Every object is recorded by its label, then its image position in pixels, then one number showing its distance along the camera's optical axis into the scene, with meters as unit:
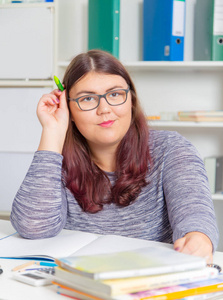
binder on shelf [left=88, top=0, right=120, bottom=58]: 2.54
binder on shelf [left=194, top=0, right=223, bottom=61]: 2.46
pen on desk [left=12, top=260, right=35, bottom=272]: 0.99
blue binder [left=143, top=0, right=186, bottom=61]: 2.49
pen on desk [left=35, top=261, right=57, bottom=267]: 1.01
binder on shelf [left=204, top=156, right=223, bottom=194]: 2.64
